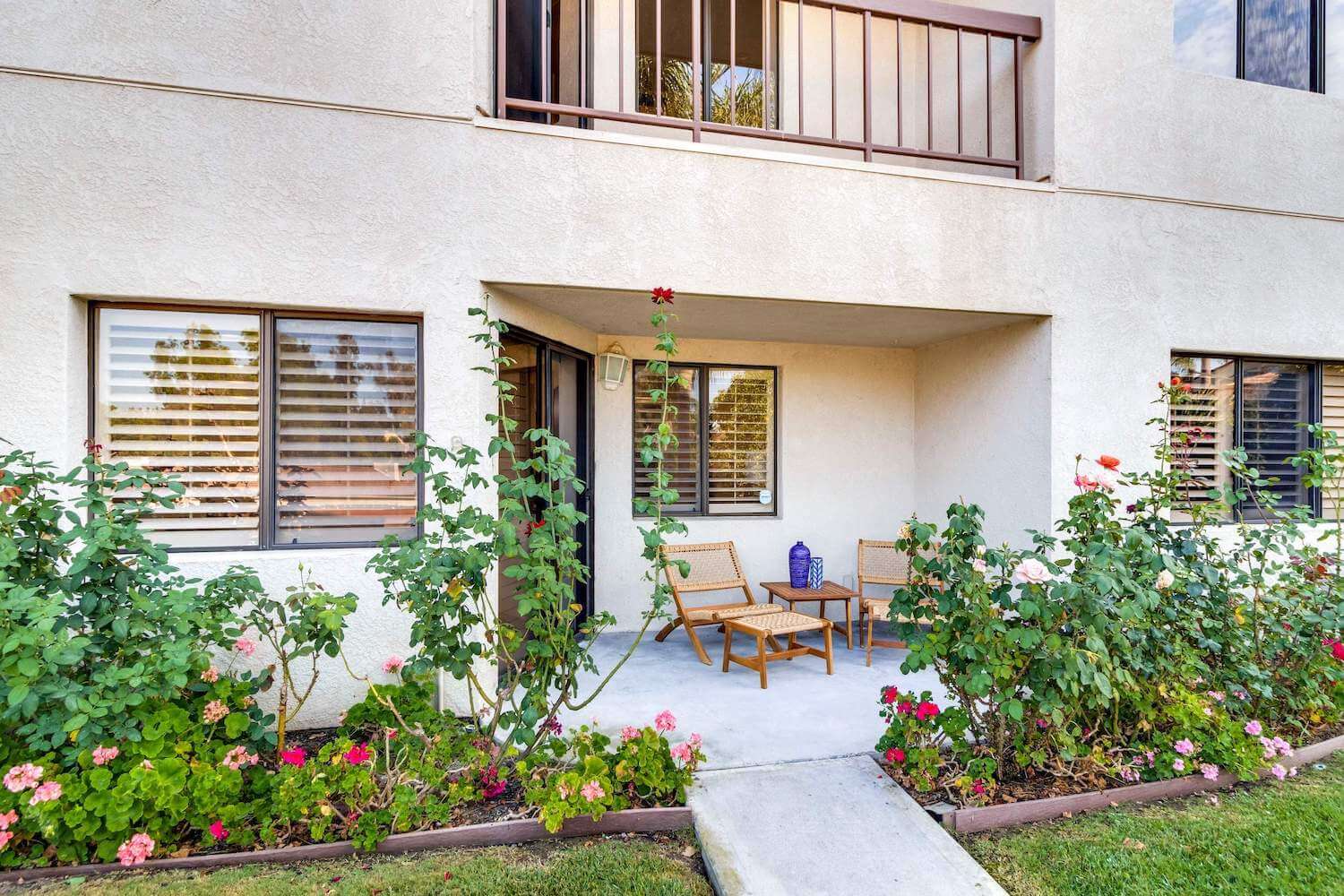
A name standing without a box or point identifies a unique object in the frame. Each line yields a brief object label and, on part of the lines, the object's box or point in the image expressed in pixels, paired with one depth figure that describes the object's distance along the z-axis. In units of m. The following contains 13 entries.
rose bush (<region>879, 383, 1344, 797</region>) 3.07
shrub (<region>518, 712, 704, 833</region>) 2.84
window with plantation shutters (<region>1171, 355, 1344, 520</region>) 5.61
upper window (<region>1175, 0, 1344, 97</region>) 5.65
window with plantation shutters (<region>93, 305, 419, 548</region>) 3.85
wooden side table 5.62
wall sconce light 6.10
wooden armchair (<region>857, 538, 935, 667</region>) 6.19
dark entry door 4.83
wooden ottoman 4.85
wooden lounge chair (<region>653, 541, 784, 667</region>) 5.45
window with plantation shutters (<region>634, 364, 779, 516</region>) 6.56
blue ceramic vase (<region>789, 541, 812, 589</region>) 6.05
